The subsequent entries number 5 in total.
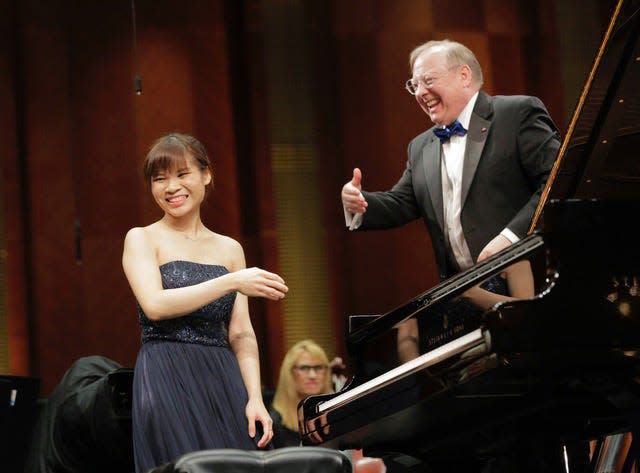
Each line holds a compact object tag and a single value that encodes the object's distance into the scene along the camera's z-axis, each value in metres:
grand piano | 4.82
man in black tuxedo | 6.96
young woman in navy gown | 5.52
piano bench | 3.76
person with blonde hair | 9.86
